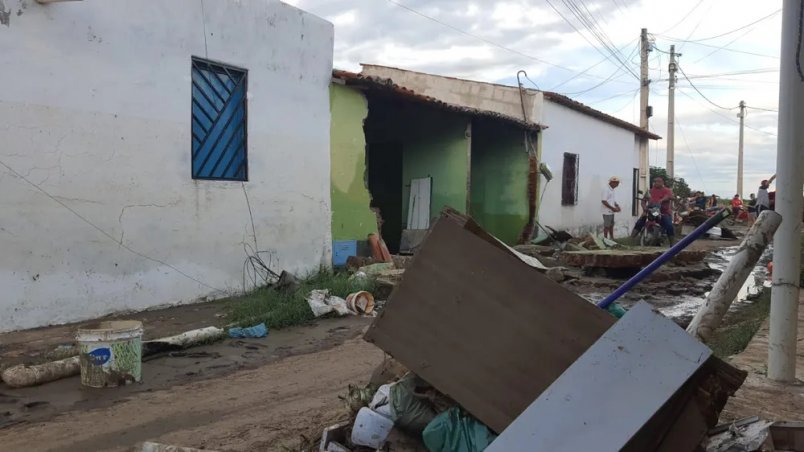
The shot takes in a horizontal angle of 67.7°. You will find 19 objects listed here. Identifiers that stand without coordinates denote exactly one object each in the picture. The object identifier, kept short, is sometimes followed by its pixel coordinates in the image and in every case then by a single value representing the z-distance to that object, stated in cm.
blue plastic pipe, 301
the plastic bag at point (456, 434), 264
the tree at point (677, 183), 3052
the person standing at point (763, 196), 1362
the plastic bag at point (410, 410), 289
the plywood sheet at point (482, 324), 261
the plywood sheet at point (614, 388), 218
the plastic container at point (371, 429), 292
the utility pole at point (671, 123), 2809
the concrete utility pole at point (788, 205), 420
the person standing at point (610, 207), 1655
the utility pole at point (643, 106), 2415
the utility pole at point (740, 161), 4472
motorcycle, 1418
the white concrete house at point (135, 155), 607
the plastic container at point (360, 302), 773
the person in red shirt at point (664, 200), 1406
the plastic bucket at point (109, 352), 450
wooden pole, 325
